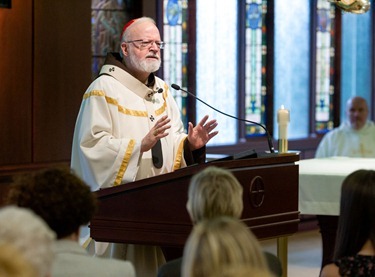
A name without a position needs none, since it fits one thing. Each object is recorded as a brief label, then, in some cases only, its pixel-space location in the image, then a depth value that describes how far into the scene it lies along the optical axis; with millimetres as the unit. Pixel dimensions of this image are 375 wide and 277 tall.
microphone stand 9143
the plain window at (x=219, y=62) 17534
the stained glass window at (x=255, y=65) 18668
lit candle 10159
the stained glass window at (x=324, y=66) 20265
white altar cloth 12745
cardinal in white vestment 9453
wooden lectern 8147
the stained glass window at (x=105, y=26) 15106
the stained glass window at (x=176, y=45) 16821
